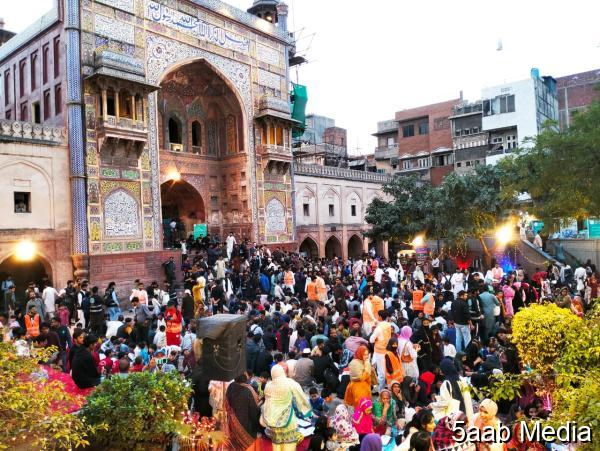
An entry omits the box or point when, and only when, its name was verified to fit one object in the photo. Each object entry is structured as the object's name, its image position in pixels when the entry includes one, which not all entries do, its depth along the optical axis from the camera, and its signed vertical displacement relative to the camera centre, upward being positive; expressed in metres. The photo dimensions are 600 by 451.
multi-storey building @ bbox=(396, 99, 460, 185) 39.12 +7.64
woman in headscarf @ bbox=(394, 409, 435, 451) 5.09 -1.94
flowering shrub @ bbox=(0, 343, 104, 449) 3.30 -1.10
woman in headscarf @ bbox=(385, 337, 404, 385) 7.68 -2.03
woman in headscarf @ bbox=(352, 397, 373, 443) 6.22 -2.31
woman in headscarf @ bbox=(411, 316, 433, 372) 8.21 -1.82
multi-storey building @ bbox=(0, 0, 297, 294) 16.42 +4.46
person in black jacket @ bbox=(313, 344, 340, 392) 7.47 -2.05
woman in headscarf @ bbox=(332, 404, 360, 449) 5.70 -2.22
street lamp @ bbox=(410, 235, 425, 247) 25.99 -0.34
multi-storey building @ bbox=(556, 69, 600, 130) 39.41 +10.89
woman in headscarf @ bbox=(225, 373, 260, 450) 5.52 -1.96
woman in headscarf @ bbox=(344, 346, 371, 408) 6.58 -1.99
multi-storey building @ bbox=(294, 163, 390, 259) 28.97 +1.84
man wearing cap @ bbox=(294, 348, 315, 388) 7.56 -2.03
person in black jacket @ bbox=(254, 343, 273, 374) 7.86 -1.95
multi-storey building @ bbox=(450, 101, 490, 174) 36.75 +7.19
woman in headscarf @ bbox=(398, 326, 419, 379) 7.86 -1.94
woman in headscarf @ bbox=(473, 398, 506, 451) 4.61 -1.86
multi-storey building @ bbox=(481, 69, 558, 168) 34.25 +8.53
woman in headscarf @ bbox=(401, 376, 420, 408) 7.23 -2.29
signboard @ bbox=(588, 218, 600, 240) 24.03 -0.11
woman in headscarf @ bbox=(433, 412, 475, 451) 4.75 -2.03
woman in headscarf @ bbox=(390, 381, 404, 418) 6.98 -2.30
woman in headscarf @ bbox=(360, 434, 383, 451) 5.14 -2.16
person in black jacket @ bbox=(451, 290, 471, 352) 9.56 -1.72
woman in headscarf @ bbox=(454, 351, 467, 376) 8.07 -2.13
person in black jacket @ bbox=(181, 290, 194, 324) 12.10 -1.60
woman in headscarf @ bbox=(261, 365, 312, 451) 5.50 -1.96
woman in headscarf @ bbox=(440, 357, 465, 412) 6.53 -1.96
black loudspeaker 5.61 -1.21
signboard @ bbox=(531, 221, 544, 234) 30.50 +0.30
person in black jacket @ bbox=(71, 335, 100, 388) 6.47 -1.61
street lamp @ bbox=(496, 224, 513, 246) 23.75 -0.18
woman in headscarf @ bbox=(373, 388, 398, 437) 6.55 -2.41
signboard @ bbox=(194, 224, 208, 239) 22.70 +0.58
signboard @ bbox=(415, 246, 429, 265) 24.60 -0.95
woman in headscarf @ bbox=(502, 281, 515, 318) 11.86 -1.61
